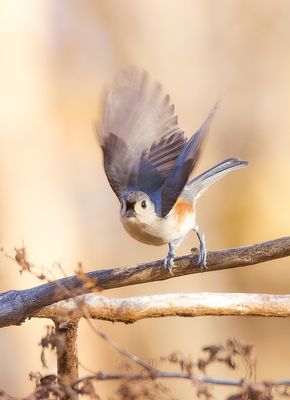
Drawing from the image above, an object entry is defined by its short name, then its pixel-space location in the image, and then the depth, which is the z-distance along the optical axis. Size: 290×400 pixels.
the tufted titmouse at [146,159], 5.45
